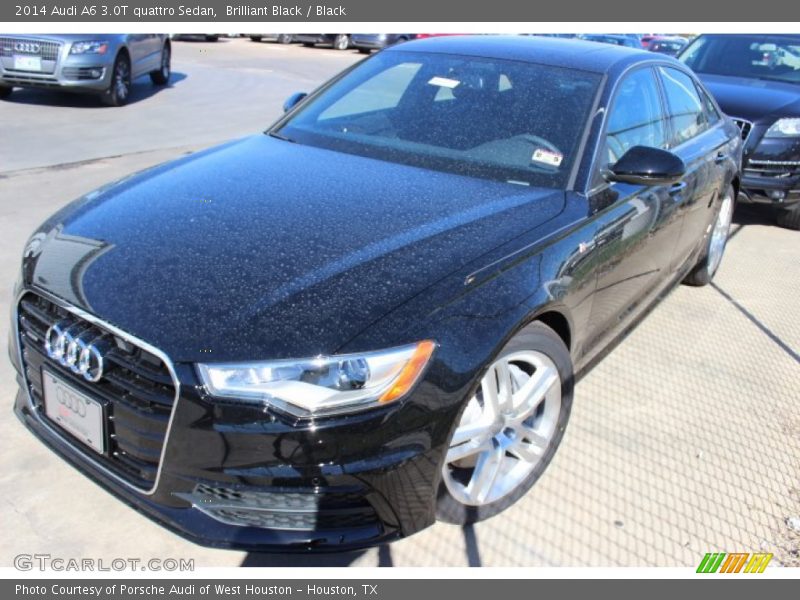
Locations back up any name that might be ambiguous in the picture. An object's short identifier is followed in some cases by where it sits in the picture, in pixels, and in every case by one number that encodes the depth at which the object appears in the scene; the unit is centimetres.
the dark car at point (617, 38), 1822
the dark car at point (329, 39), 2303
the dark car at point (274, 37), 2437
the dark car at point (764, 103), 603
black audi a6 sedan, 191
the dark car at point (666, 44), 2303
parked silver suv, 872
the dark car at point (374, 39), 2147
